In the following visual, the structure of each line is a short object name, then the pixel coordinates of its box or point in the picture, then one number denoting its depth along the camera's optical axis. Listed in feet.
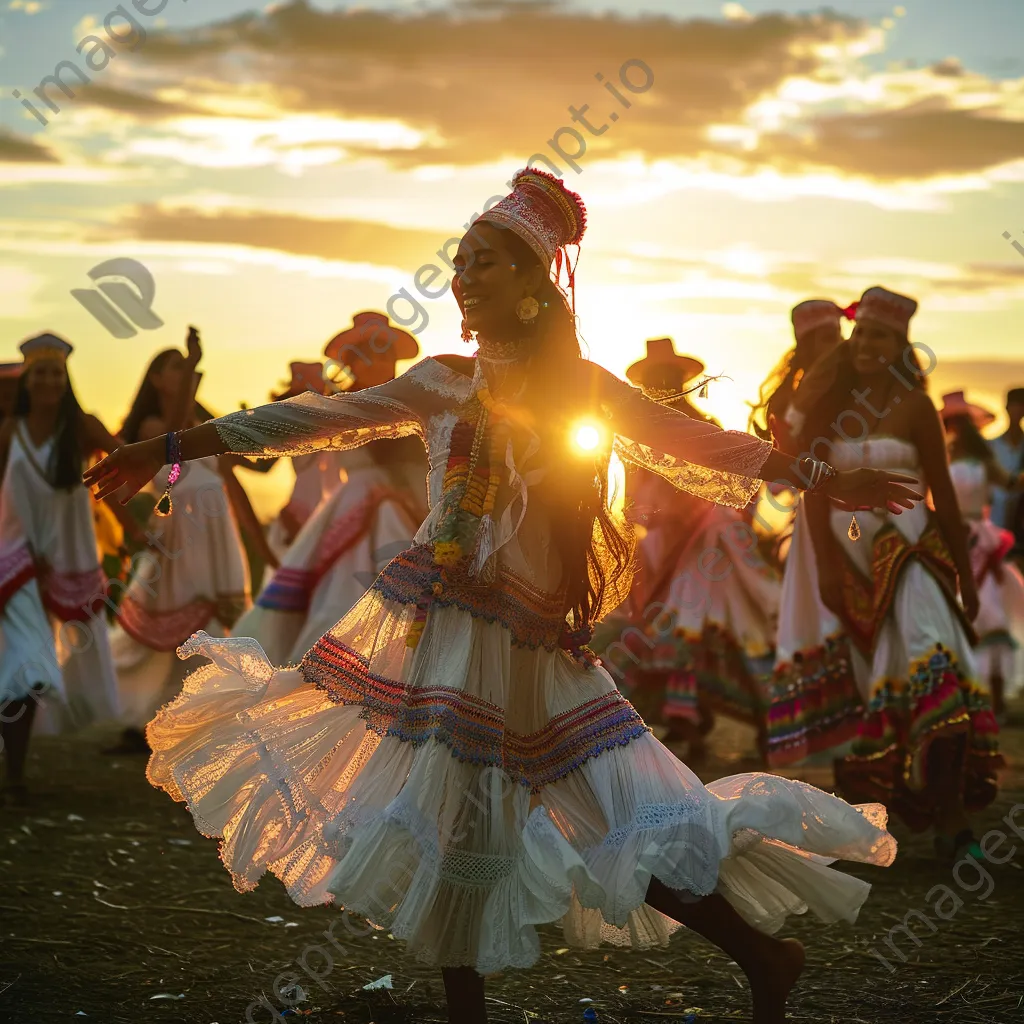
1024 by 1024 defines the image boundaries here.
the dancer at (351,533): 33.22
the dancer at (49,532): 29.17
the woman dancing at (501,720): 13.07
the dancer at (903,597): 23.89
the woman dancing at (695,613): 34.45
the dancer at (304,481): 37.65
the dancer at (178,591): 35.19
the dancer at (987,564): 44.09
